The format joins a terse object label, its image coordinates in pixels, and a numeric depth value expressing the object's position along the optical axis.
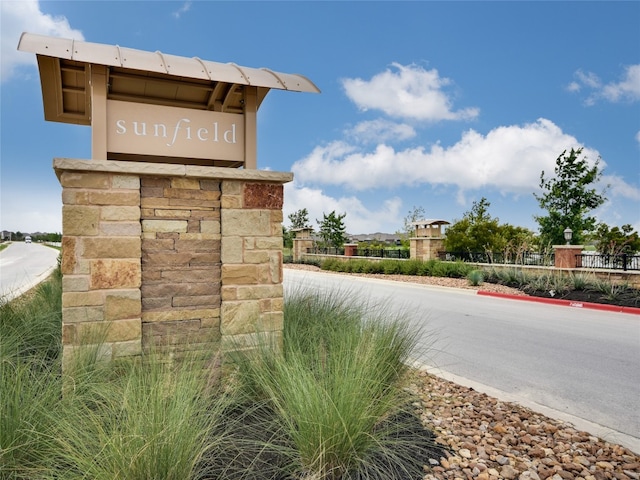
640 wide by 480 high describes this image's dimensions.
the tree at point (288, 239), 48.39
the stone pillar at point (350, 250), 31.88
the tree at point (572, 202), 24.20
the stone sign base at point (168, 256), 4.07
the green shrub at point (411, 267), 22.36
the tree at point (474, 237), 24.55
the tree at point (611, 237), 22.31
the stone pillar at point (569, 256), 17.44
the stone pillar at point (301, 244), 37.94
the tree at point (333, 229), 42.09
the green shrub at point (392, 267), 23.59
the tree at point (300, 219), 52.75
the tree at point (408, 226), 48.31
